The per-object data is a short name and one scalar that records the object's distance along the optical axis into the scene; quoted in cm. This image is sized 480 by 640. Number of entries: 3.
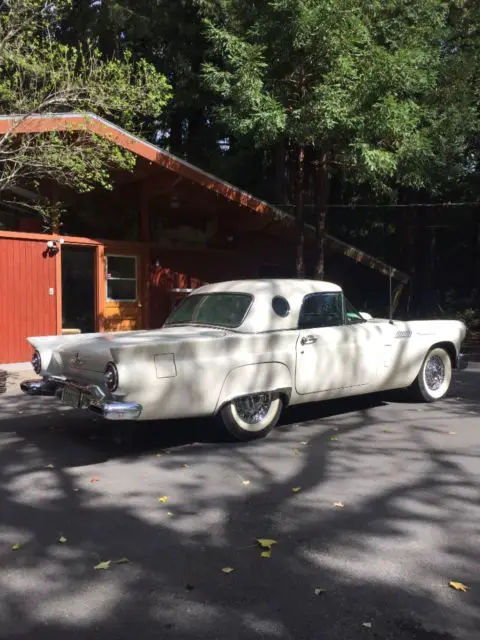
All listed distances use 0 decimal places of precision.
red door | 1120
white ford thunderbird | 518
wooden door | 1305
